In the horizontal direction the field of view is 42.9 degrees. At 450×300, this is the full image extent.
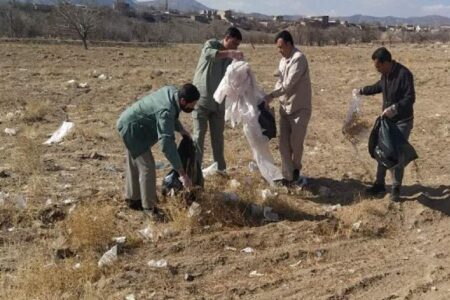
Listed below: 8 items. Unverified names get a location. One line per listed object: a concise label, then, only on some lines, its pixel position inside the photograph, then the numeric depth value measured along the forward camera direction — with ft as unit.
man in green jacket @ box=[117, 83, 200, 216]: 16.47
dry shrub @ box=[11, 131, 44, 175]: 22.95
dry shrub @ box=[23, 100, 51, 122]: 33.37
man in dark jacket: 18.67
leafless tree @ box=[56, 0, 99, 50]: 103.09
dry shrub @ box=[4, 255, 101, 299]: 13.58
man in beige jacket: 19.90
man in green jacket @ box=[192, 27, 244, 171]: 20.07
